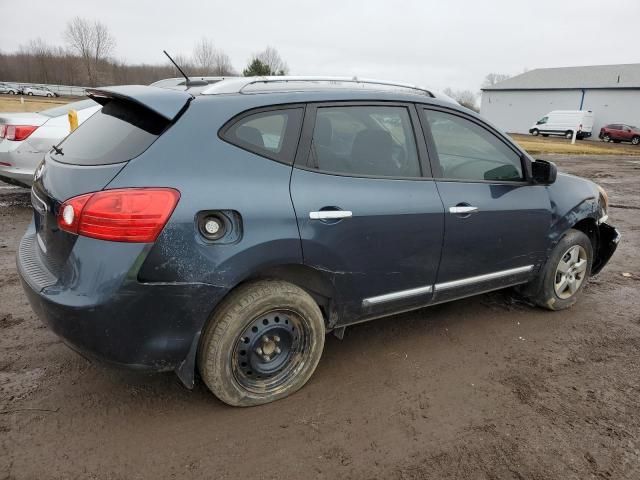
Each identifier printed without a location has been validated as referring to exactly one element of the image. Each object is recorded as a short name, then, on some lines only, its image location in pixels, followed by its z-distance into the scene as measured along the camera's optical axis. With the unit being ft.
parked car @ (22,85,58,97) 198.39
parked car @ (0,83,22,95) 198.49
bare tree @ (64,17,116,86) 265.13
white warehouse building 147.84
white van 134.00
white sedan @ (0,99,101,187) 20.13
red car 126.41
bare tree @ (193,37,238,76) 269.81
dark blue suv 7.38
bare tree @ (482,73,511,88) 354.13
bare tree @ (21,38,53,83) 268.21
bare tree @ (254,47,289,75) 248.93
